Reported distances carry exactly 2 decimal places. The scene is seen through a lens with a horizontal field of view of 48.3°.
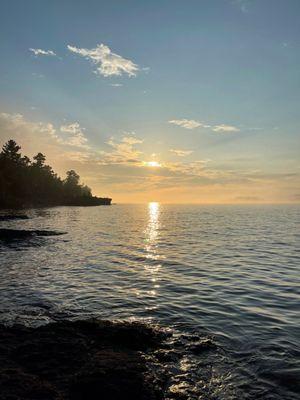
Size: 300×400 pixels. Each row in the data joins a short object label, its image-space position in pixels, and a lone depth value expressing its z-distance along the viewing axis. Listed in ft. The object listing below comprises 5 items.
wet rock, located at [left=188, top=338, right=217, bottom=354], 36.94
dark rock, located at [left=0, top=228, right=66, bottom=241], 140.36
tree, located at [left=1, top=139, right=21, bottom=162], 472.85
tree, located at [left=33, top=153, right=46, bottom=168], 590.47
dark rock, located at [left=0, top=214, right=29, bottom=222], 234.58
